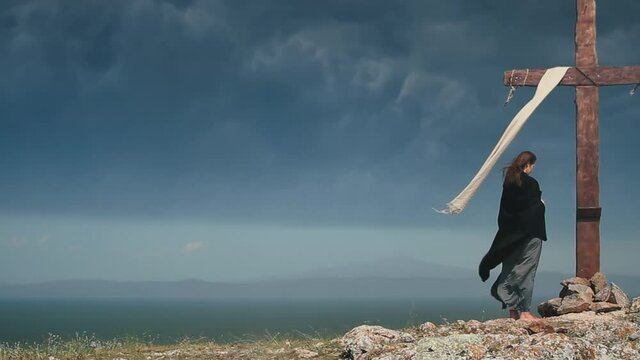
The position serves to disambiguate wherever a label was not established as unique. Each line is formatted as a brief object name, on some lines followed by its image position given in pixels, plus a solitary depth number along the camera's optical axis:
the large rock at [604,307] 12.54
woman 12.86
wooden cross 14.15
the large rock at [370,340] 9.40
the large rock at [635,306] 11.79
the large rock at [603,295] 13.03
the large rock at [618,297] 12.86
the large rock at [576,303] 12.76
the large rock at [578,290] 13.14
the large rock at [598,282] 13.43
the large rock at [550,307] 13.20
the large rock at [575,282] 13.62
